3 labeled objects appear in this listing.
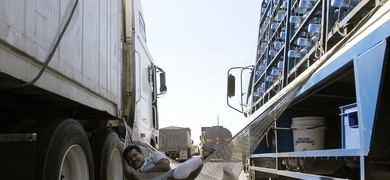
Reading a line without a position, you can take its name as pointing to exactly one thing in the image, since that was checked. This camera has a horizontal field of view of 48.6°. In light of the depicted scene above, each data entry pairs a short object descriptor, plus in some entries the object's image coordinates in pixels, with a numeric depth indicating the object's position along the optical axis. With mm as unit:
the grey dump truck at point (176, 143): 24219
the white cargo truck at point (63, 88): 2293
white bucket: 4242
